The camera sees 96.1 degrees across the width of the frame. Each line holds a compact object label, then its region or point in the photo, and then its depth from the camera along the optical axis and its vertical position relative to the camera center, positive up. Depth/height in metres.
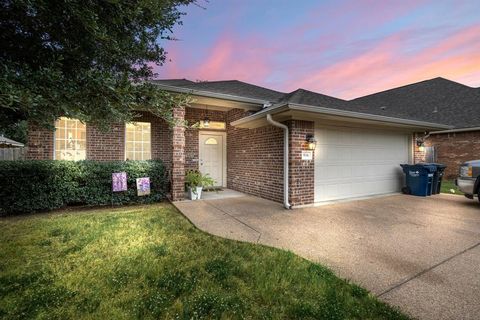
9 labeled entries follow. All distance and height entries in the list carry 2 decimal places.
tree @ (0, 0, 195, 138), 1.90 +1.25
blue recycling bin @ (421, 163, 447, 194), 7.61 -0.63
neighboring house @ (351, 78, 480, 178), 10.92 +2.70
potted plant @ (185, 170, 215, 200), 6.79 -0.74
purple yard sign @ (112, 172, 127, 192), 5.93 -0.57
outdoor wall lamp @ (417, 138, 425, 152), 8.46 +0.65
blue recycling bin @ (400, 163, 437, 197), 7.39 -0.61
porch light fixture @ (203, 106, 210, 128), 7.67 +1.41
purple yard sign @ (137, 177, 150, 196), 6.23 -0.74
